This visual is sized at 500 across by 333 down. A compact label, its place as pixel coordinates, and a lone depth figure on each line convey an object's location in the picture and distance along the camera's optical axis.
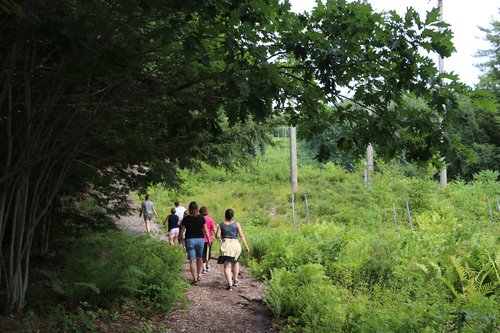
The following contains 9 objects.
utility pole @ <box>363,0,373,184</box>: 21.72
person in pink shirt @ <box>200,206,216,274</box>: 9.61
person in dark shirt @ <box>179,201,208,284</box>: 8.37
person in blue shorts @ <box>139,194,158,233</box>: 14.45
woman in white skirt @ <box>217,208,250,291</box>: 8.05
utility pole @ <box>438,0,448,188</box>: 22.68
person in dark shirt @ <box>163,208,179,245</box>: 12.16
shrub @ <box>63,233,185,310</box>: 6.41
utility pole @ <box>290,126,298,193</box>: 23.09
